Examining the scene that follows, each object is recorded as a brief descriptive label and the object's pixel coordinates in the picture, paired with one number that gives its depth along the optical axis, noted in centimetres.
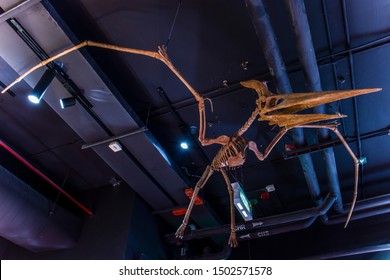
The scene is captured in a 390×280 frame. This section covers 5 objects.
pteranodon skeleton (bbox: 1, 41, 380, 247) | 212
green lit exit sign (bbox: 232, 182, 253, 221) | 392
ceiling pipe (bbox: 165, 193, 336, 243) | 471
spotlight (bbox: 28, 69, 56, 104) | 310
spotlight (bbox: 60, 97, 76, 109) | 361
